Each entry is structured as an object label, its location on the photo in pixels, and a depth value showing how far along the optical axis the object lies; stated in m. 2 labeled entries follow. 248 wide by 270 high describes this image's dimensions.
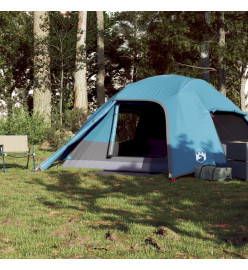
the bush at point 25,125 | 16.91
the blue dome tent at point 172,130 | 8.76
